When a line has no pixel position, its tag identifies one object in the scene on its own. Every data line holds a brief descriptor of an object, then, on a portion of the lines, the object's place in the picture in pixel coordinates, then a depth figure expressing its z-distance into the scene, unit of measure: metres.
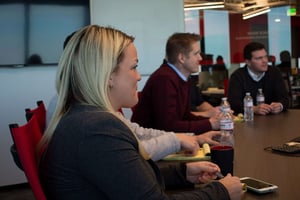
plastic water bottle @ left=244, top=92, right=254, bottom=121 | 2.80
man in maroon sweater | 2.28
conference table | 1.18
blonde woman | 0.97
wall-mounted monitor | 3.73
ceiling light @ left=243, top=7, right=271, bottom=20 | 8.20
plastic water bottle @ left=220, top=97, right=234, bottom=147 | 1.92
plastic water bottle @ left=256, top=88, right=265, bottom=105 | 3.23
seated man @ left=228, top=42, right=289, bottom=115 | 3.40
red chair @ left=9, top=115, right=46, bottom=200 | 0.99
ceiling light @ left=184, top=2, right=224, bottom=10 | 6.99
